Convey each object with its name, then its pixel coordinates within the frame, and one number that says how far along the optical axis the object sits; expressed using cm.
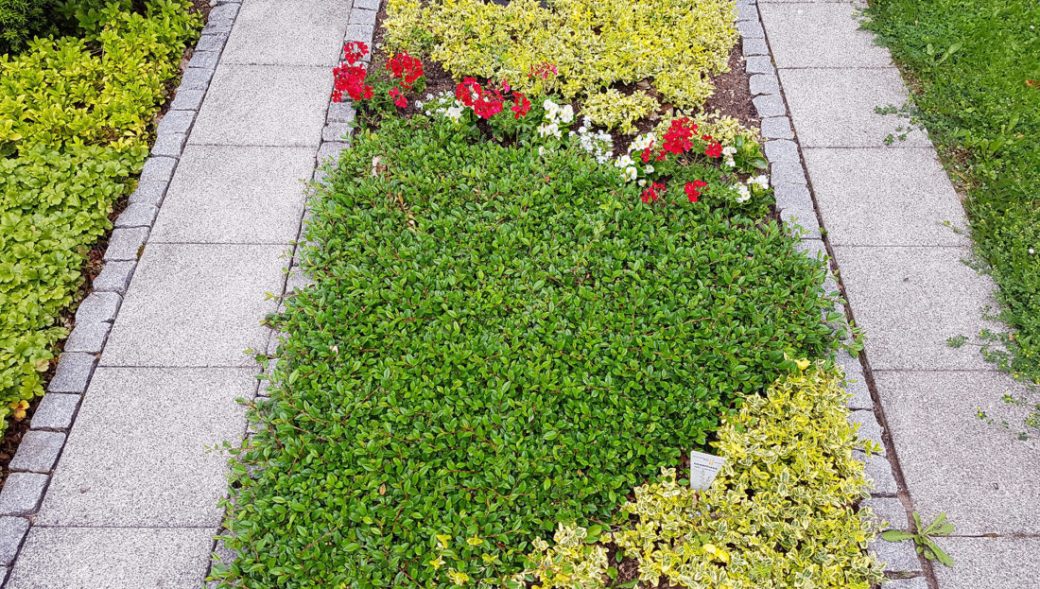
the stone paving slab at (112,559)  314
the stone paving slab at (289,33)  571
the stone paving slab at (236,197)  449
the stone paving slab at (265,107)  508
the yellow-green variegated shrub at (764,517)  303
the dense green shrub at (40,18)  538
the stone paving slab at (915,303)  389
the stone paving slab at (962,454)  333
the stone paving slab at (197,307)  392
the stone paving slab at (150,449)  336
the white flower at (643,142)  467
